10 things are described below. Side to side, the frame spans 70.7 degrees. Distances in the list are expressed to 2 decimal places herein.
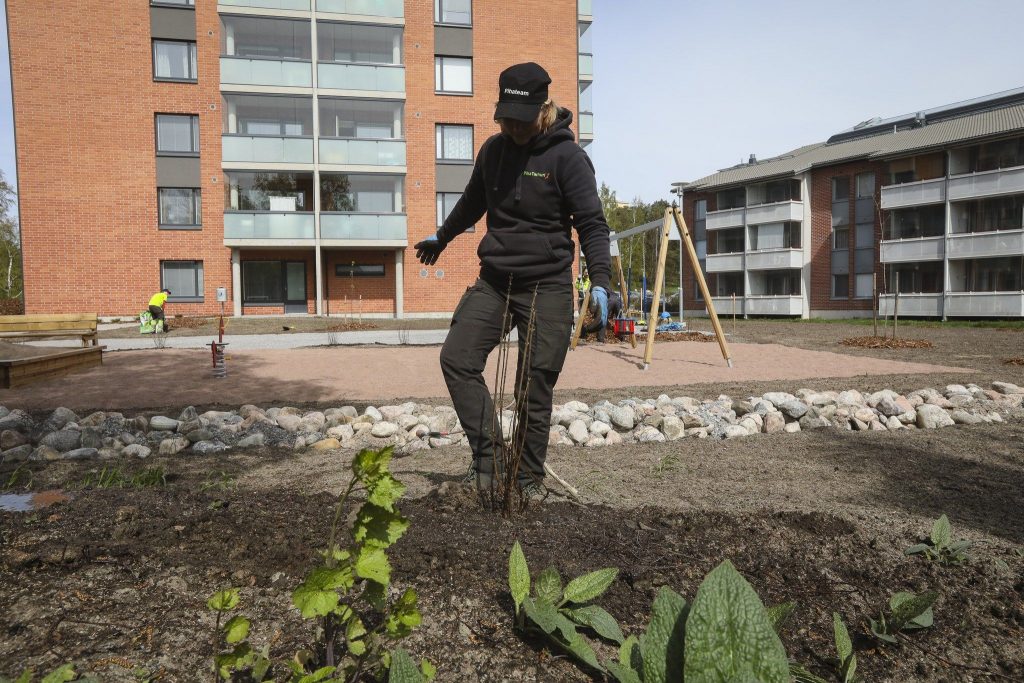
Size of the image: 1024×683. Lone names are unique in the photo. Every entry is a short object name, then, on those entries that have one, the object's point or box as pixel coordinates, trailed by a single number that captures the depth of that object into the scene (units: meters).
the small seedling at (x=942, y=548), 2.29
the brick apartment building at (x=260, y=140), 25.72
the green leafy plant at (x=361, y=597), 1.29
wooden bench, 12.67
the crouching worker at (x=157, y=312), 19.02
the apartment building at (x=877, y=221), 33.06
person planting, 3.03
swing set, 10.27
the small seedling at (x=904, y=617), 1.84
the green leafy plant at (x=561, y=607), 1.77
